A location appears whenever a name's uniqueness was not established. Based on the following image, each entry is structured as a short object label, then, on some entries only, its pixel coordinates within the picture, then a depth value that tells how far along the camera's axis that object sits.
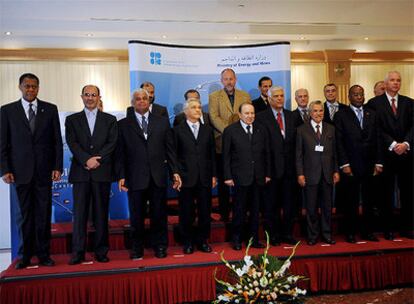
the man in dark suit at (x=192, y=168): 4.04
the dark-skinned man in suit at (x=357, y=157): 4.34
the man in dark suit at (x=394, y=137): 4.43
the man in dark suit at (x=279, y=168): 4.30
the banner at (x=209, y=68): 5.41
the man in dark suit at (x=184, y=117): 4.71
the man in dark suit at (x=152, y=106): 4.65
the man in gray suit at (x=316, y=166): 4.29
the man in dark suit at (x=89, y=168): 3.77
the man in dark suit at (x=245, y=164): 4.11
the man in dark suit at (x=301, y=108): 4.72
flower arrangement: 2.38
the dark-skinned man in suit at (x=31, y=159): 3.67
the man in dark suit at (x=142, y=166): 3.90
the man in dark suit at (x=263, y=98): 4.92
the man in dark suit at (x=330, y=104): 4.92
